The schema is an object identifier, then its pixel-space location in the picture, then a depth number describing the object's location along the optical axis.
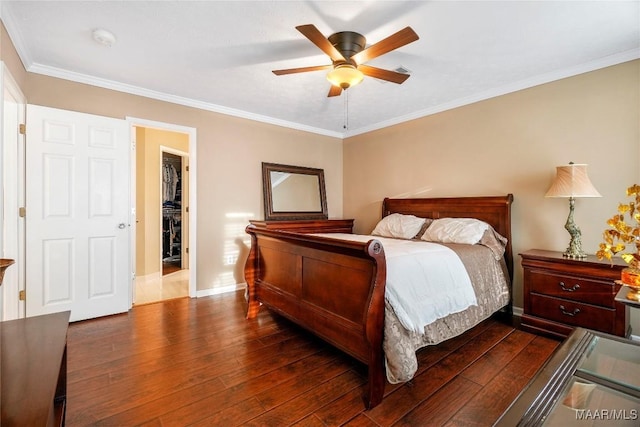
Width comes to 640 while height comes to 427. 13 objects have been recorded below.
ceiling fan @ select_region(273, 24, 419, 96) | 2.01
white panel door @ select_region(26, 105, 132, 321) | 2.69
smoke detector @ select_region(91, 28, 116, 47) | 2.22
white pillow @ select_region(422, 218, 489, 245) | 2.99
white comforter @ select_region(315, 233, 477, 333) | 1.81
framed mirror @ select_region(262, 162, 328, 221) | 4.34
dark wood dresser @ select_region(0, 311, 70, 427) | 0.78
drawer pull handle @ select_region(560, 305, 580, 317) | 2.42
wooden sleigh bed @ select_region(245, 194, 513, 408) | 1.71
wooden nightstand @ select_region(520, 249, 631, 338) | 2.27
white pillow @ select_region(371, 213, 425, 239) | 3.59
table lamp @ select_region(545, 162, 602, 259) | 2.45
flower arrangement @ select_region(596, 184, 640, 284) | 1.17
